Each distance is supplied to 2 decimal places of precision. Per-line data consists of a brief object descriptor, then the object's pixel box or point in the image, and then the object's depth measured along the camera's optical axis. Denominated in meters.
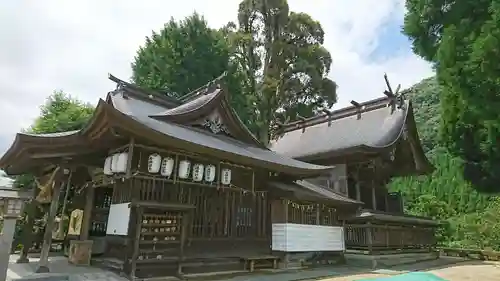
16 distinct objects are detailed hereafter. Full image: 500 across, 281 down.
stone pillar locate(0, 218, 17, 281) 6.20
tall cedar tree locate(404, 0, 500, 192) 8.24
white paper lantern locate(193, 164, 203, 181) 8.59
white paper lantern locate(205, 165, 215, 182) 8.84
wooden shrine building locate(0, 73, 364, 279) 7.50
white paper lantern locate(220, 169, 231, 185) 9.22
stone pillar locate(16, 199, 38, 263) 8.53
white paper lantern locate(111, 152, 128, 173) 7.49
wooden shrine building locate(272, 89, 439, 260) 12.76
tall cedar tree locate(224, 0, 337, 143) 26.38
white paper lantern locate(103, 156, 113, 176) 8.00
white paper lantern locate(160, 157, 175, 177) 8.00
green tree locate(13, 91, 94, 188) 14.48
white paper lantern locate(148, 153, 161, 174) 7.78
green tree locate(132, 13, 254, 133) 23.44
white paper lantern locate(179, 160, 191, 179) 8.30
